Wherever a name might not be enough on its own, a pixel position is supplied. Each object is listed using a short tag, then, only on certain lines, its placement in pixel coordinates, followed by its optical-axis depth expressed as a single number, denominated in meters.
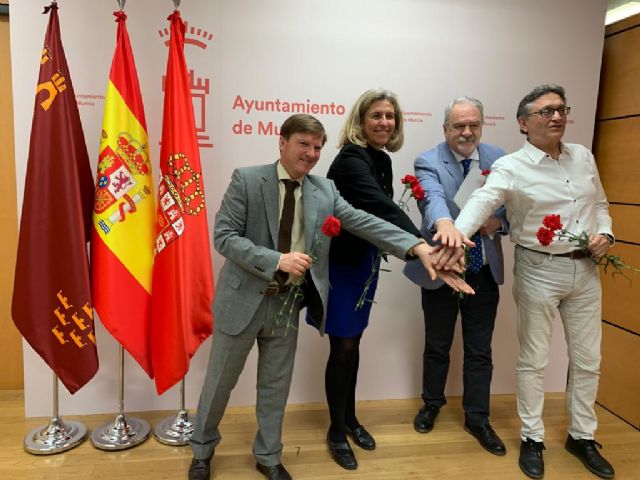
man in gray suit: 2.08
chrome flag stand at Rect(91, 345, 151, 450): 2.63
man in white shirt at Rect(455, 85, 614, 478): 2.42
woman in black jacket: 2.35
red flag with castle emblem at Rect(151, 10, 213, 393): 2.56
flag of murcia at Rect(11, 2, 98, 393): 2.41
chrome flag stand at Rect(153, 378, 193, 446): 2.70
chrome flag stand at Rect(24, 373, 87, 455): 2.57
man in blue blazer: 2.65
